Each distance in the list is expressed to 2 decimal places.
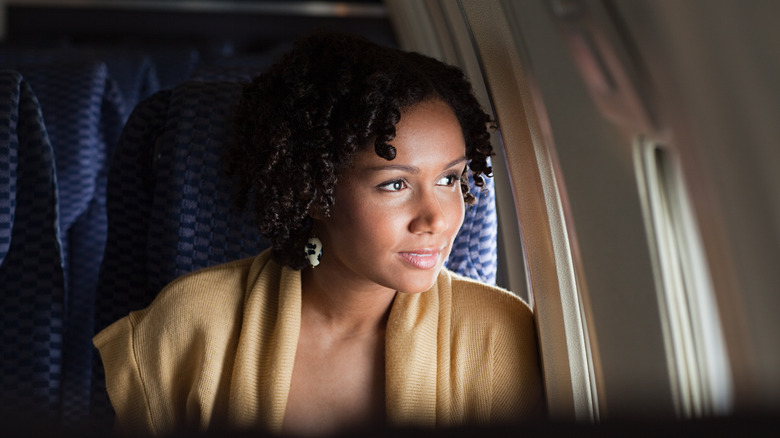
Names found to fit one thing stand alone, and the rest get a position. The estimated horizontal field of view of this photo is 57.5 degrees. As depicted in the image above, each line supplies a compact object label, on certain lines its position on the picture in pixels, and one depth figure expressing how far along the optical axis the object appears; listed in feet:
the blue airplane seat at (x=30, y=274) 5.14
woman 3.96
